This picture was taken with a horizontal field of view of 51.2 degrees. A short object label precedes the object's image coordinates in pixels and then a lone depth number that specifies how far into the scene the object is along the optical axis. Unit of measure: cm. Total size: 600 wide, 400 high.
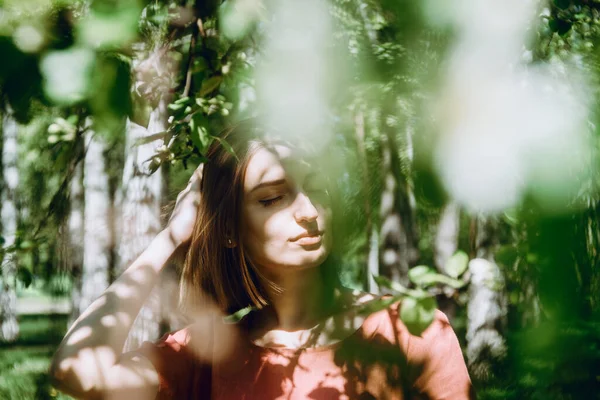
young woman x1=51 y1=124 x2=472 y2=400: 155
